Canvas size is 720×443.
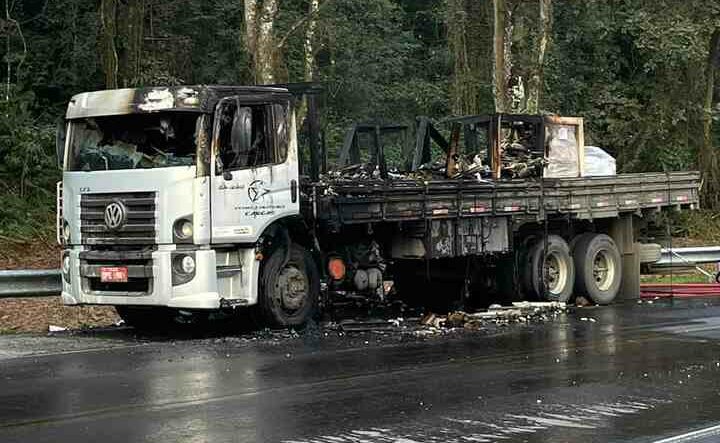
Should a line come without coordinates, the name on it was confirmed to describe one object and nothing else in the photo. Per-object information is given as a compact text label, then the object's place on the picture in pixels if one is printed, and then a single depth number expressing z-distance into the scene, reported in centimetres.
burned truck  1305
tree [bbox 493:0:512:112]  2314
